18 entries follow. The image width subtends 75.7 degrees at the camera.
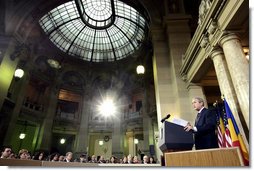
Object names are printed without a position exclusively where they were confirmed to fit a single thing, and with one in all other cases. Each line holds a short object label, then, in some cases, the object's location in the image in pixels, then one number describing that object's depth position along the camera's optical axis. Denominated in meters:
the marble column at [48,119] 14.57
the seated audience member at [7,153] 6.18
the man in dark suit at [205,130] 2.49
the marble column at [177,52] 6.73
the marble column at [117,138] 16.19
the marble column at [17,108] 10.98
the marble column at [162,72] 7.32
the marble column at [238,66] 3.25
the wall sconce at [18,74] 6.91
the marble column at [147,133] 15.07
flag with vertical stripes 2.72
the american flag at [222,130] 3.13
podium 2.14
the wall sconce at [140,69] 7.30
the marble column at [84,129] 16.39
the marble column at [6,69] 8.77
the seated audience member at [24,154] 6.85
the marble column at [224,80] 3.81
